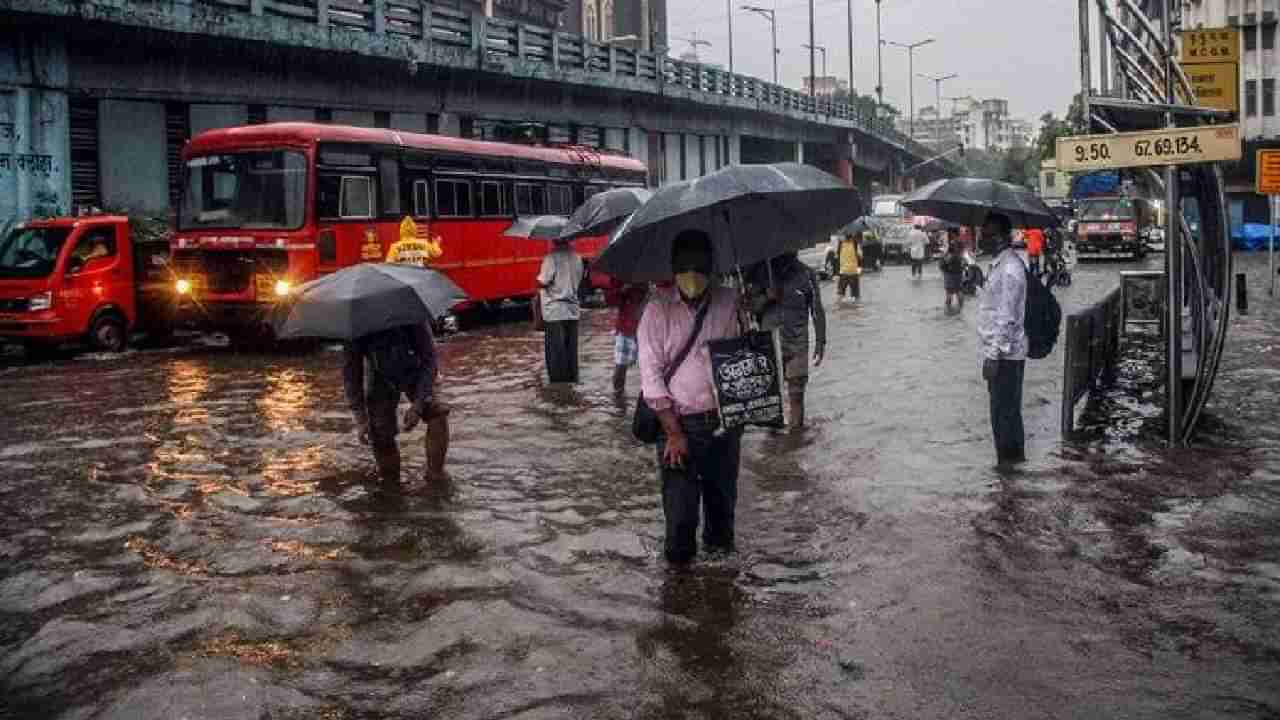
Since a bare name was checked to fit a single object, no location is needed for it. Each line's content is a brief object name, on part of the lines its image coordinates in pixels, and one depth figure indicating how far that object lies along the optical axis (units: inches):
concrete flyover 850.1
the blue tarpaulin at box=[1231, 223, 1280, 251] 1950.8
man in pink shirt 237.5
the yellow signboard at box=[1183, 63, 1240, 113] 589.0
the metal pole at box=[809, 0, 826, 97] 2452.0
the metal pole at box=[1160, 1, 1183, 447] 358.3
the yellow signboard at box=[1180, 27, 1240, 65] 596.7
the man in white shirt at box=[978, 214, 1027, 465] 335.3
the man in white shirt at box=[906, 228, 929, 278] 1378.0
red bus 688.4
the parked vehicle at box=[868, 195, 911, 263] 1771.7
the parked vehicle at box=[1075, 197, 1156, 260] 1635.1
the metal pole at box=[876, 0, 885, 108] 3043.8
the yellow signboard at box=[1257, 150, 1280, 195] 928.9
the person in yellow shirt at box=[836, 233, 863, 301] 1005.2
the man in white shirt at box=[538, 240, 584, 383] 496.1
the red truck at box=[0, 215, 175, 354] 668.1
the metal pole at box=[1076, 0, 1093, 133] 447.5
